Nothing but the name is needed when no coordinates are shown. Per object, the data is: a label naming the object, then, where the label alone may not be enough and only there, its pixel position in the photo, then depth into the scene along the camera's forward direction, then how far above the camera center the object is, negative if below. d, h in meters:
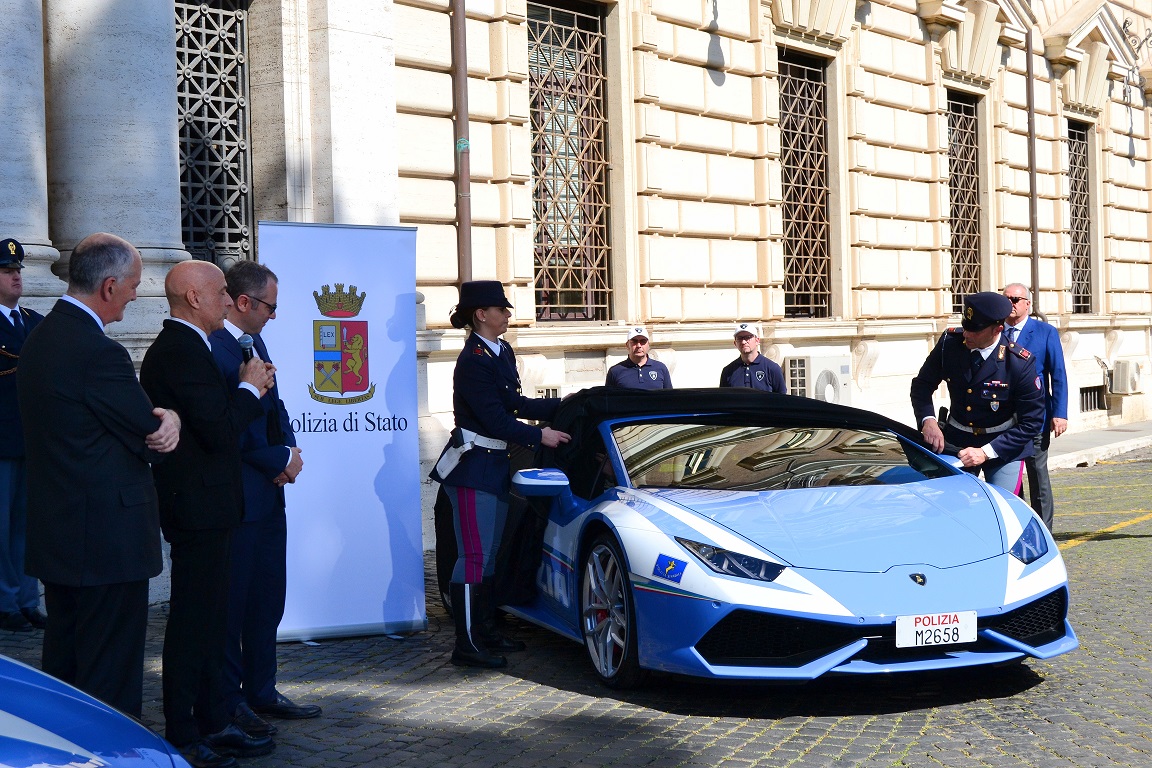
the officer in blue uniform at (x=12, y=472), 7.42 -0.64
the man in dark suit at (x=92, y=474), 4.35 -0.39
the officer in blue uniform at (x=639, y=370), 11.12 -0.22
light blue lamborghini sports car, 5.34 -0.89
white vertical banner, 7.27 -0.39
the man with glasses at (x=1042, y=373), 8.94 -0.25
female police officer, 6.69 -0.56
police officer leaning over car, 8.04 -0.37
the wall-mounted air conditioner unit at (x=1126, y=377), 23.64 -0.77
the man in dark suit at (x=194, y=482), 4.77 -0.46
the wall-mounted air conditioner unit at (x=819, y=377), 16.33 -0.45
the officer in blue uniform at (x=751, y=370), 11.59 -0.24
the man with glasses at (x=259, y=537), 5.43 -0.76
